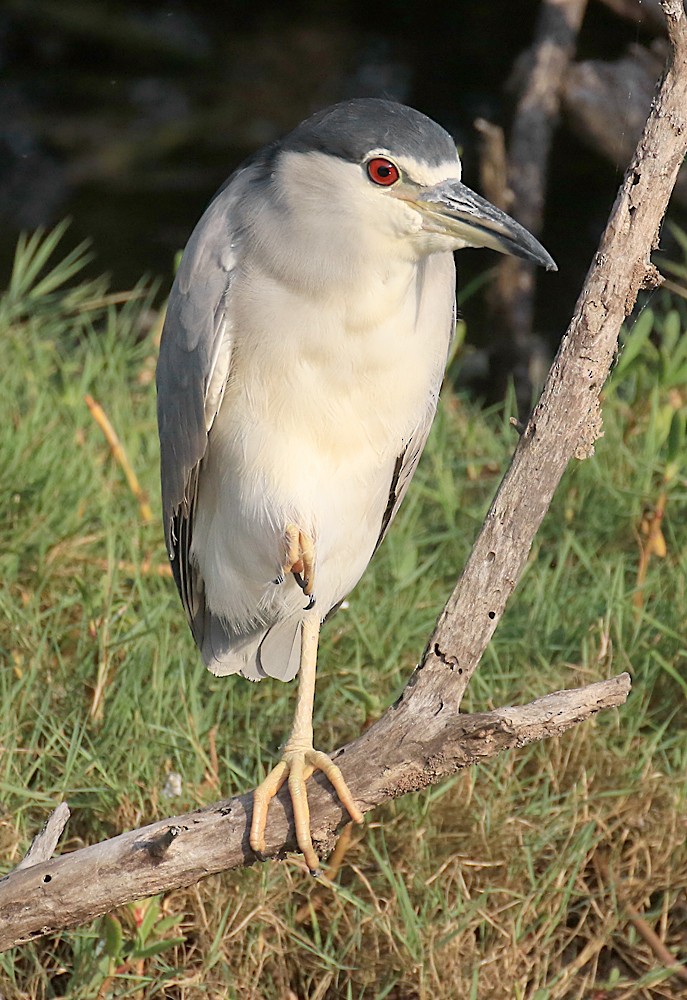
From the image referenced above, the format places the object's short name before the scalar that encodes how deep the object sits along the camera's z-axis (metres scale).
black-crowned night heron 4.86
